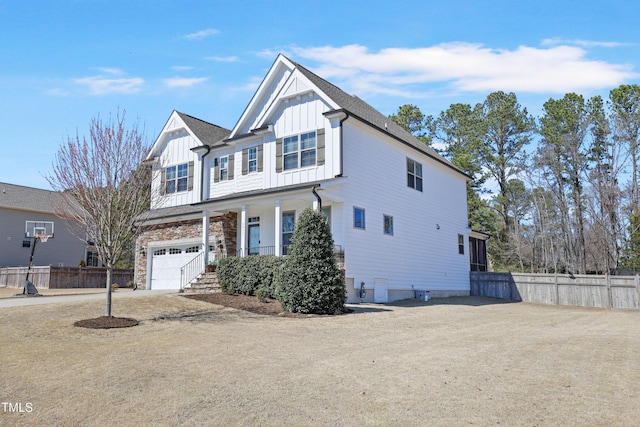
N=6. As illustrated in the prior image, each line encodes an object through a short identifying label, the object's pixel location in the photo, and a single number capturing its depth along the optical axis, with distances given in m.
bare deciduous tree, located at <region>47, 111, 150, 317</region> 12.40
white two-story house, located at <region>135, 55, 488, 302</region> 18.03
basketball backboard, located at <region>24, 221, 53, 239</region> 24.57
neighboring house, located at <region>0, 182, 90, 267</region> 33.38
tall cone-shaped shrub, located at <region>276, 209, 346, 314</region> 14.45
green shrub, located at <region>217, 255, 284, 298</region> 16.92
